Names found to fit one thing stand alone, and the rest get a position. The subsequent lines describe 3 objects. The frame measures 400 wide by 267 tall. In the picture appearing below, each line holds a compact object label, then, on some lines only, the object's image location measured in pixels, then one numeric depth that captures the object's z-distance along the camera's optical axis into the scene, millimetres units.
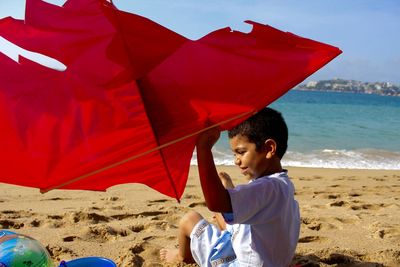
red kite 1902
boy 1846
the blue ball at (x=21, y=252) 2064
